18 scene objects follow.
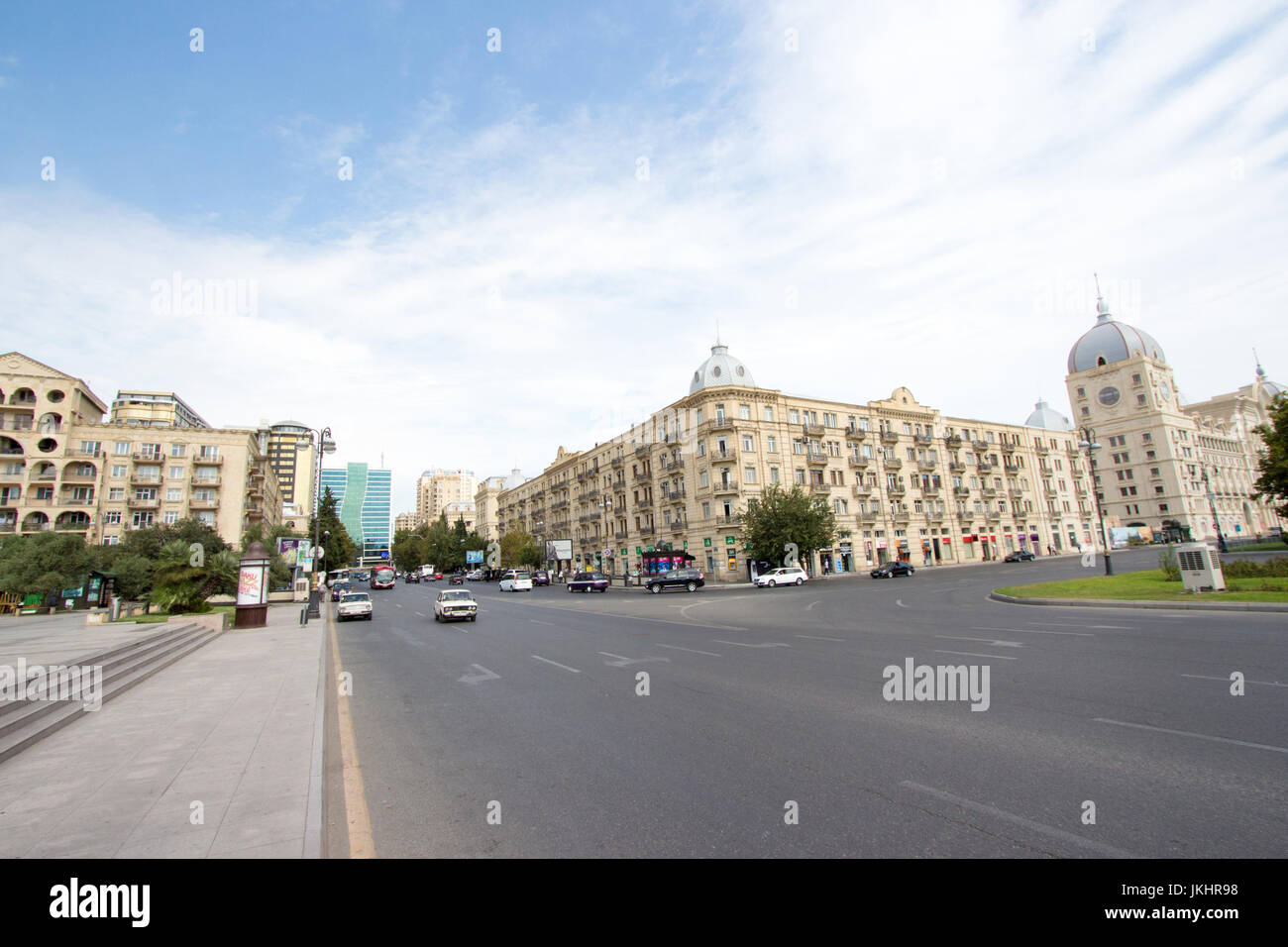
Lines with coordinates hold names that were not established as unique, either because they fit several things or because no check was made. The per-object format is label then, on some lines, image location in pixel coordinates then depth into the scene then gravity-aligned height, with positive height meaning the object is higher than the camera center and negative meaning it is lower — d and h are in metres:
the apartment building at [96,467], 60.03 +14.14
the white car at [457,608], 24.16 -1.13
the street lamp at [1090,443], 29.72 +4.44
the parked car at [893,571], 48.28 -1.70
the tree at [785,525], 48.75 +2.44
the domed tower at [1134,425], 90.38 +16.07
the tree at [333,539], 87.06 +7.71
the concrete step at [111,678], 7.27 -1.33
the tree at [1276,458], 27.66 +2.90
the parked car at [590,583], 50.59 -1.09
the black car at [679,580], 43.78 -1.20
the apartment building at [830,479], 56.31 +7.80
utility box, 18.12 -1.24
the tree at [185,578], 24.28 +0.79
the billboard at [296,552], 39.75 +2.67
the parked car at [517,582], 52.97 -0.68
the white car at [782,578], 44.12 -1.51
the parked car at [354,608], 27.14 -0.96
